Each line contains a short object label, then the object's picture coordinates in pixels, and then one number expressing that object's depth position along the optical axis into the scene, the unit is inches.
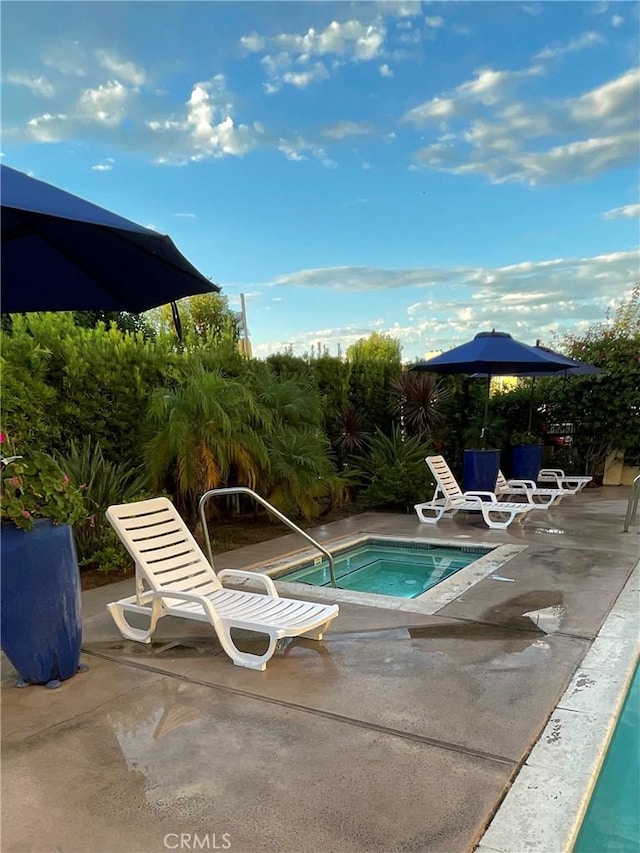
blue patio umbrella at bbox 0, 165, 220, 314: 120.1
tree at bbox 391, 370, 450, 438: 437.7
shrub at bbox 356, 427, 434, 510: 366.0
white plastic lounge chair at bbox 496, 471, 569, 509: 369.1
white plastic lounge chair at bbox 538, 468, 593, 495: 403.9
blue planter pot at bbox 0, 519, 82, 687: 124.4
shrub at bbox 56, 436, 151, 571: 229.9
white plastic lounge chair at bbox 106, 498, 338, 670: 140.6
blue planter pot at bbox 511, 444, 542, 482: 450.6
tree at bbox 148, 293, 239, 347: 1117.7
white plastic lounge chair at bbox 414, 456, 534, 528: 301.6
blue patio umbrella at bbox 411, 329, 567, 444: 343.3
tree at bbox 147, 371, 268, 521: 259.0
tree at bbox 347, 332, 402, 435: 433.4
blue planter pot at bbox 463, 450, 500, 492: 381.1
